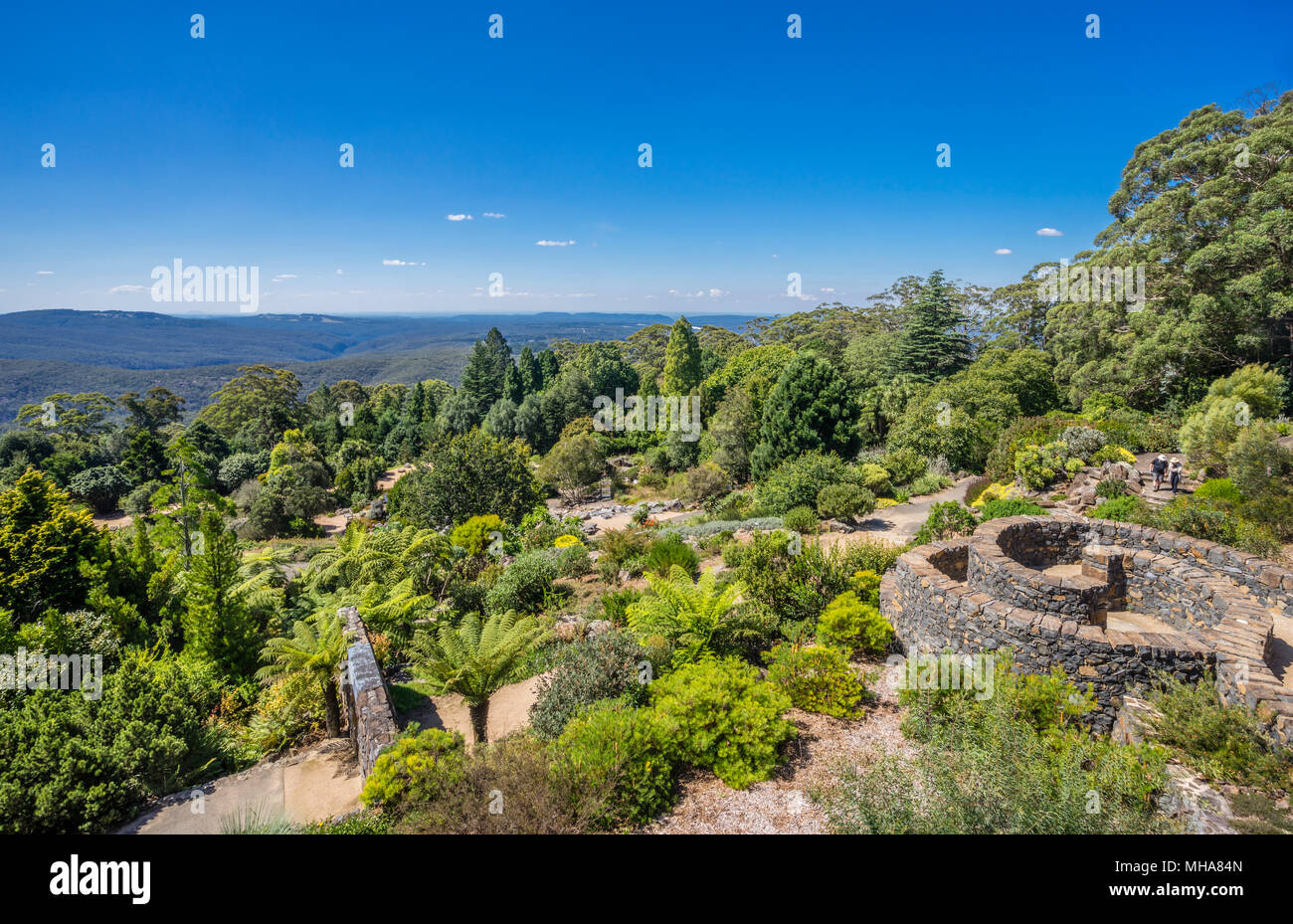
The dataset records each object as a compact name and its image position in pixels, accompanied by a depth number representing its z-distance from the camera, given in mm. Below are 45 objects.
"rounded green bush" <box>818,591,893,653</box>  8531
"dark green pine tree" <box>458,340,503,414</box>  45500
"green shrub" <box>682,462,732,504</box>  24672
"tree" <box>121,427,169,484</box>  32750
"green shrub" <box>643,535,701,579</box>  12594
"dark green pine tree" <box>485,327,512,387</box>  47606
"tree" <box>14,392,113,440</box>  40406
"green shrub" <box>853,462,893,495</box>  20141
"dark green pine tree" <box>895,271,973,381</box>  35719
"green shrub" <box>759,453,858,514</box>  17672
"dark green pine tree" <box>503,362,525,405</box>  44531
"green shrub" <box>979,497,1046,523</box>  14023
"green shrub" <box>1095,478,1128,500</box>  14375
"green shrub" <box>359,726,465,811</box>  5352
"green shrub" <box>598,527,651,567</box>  14203
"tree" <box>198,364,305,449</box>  41594
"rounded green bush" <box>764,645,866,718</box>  7148
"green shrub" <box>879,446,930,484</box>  21797
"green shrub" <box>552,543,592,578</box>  14477
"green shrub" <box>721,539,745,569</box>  12783
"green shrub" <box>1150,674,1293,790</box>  5246
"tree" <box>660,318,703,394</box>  42812
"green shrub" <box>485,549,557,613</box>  12562
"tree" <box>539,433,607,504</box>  29703
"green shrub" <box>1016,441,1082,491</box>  16672
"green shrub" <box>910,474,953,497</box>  20359
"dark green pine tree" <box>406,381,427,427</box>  45438
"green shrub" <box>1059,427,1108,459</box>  16797
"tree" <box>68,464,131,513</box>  29344
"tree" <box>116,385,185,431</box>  46438
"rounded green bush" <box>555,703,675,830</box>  5082
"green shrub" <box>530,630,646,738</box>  7199
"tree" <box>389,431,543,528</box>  19797
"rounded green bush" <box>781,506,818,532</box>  15523
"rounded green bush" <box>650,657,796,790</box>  5910
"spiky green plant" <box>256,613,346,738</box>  7707
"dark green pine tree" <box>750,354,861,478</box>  22891
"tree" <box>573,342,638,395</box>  44562
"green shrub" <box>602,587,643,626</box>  10727
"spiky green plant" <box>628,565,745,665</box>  8320
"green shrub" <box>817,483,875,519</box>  16219
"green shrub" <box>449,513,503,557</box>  16781
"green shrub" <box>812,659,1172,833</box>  4324
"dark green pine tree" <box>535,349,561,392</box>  48075
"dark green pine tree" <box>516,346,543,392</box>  46656
